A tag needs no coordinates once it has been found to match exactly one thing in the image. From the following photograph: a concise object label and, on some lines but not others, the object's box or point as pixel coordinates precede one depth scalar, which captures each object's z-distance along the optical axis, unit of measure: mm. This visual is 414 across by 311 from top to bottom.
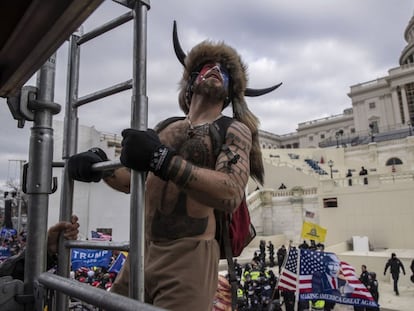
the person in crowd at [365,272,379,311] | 11102
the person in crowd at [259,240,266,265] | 17505
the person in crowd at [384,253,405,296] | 13096
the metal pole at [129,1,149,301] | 1377
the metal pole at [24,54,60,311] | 1735
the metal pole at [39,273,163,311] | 1053
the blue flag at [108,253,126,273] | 8555
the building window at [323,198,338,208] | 22247
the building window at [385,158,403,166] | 37453
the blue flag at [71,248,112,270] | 8336
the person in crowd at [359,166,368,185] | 21817
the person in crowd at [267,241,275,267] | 18750
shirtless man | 1688
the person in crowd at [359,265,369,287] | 11438
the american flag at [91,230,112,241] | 13541
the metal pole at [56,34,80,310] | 1942
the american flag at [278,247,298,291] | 8703
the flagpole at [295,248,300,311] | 8316
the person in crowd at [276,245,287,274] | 16797
